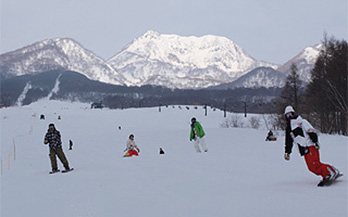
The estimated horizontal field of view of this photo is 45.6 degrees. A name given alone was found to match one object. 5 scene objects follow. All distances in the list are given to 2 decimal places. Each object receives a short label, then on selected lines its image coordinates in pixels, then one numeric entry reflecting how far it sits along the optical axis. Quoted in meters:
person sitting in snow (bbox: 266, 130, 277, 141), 24.91
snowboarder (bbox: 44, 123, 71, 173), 14.66
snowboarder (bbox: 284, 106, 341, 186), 8.12
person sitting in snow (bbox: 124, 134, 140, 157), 20.06
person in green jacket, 18.95
